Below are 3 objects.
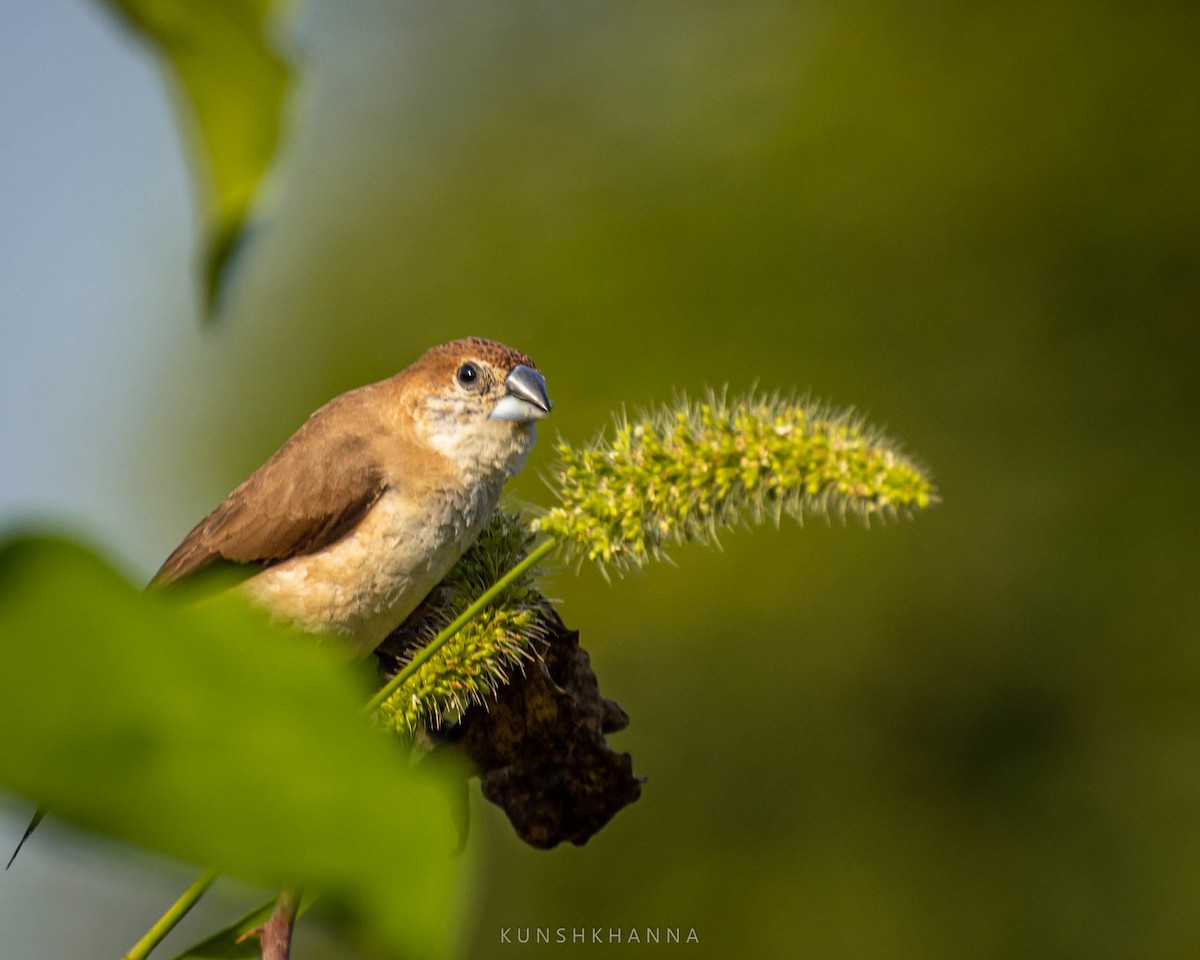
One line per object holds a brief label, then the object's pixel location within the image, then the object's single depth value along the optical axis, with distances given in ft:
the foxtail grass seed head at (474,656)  15.66
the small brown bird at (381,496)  22.26
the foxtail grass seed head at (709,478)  15.07
